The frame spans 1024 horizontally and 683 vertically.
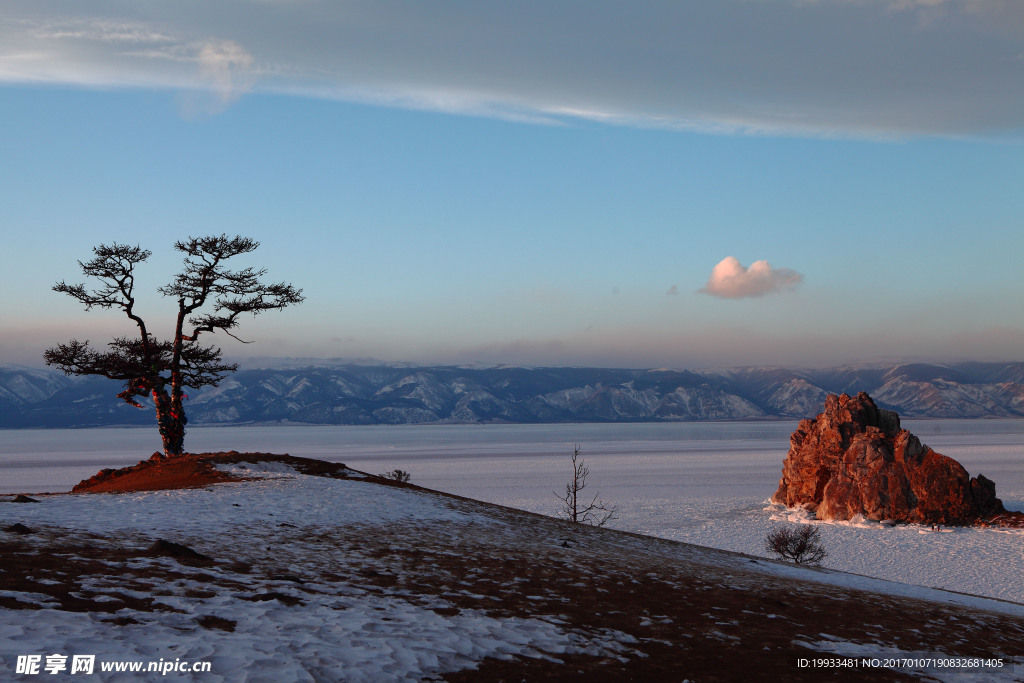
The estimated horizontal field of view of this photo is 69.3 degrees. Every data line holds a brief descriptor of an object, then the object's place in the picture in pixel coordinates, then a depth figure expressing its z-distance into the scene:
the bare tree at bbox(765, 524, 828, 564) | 46.09
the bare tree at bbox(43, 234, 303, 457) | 34.56
